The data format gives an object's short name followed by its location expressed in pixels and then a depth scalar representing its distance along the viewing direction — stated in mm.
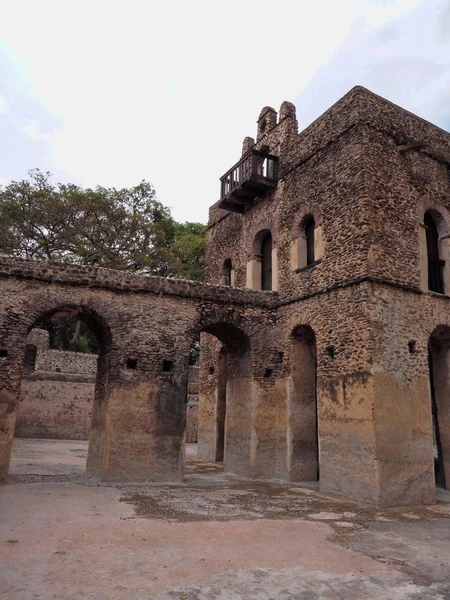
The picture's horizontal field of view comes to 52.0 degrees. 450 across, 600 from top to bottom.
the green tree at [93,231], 24188
